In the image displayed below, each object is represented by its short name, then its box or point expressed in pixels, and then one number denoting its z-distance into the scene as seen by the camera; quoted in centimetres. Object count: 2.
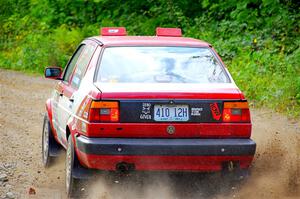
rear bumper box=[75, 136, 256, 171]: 1294
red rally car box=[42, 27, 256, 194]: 1304
